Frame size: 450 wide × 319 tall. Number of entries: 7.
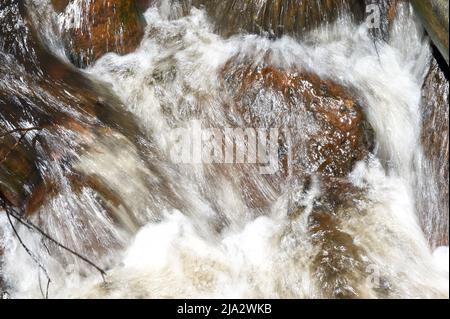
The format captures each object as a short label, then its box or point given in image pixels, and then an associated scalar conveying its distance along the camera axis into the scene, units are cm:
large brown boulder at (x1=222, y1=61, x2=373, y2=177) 410
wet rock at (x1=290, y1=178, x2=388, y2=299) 350
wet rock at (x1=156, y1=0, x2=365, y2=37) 468
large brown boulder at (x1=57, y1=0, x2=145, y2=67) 488
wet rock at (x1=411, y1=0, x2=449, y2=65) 371
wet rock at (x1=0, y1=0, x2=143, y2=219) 375
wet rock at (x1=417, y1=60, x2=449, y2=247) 376
